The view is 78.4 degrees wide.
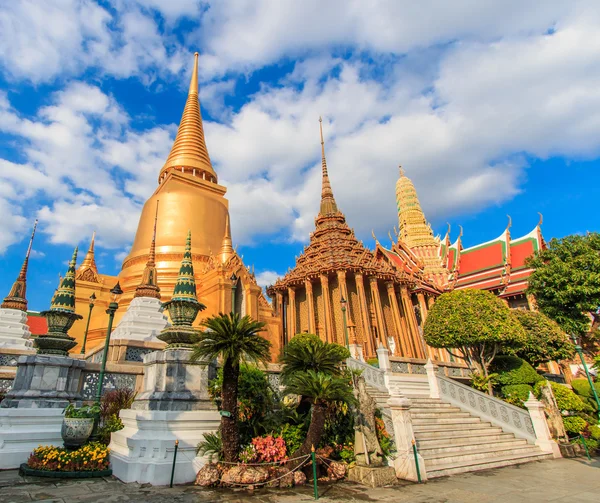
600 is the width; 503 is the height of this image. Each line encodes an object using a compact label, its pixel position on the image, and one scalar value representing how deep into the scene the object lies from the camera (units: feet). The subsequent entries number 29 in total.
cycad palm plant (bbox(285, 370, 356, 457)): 22.54
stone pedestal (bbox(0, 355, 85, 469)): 24.02
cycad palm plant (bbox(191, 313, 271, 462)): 20.98
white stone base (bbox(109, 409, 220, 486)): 20.67
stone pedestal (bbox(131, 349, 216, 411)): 22.93
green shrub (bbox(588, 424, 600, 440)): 40.42
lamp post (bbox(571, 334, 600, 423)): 76.71
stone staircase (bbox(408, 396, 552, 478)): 28.30
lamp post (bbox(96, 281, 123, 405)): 24.75
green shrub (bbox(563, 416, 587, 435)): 41.50
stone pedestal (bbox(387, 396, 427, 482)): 24.65
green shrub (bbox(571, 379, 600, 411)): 49.44
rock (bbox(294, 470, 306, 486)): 21.72
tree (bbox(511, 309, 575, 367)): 59.00
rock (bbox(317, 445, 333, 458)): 23.91
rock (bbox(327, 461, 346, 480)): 23.53
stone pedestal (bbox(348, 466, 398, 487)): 22.51
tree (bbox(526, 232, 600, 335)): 74.95
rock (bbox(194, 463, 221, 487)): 20.45
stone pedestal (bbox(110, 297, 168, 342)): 47.19
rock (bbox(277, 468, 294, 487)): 21.22
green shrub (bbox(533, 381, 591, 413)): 43.93
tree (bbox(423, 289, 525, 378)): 50.11
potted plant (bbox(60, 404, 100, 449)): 22.29
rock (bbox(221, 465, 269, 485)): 20.22
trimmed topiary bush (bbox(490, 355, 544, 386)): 49.37
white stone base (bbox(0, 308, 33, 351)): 50.93
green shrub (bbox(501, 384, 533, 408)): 45.98
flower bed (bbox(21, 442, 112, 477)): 21.16
